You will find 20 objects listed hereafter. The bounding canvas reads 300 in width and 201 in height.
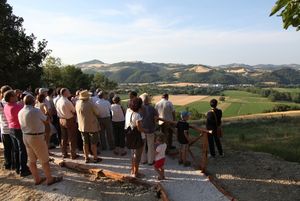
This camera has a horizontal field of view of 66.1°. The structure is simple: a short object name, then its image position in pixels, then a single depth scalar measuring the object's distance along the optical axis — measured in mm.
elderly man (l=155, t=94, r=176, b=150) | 6927
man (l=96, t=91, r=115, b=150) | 6832
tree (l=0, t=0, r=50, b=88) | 17249
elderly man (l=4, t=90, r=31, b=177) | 5544
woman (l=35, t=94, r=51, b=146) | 6152
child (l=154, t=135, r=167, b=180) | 5585
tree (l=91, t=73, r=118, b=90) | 48871
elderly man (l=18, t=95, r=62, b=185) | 5103
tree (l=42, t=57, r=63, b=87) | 35410
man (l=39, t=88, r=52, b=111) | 6532
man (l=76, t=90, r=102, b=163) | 6242
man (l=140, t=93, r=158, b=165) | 6125
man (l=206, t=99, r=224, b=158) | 6925
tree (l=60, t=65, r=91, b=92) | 36801
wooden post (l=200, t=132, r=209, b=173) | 6004
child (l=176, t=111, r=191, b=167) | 6211
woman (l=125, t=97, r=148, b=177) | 5490
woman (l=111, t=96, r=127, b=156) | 6841
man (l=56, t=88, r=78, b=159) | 6404
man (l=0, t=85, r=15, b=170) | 5977
